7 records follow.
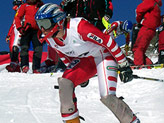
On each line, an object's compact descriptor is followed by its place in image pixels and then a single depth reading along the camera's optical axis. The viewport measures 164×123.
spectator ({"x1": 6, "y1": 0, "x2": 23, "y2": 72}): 15.42
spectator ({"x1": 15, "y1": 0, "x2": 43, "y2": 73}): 14.43
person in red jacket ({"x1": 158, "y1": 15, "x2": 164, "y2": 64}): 13.32
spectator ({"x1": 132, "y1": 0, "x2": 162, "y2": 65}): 13.09
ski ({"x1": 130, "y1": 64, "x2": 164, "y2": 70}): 12.45
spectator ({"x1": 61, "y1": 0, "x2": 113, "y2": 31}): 12.78
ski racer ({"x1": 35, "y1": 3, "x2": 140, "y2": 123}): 5.16
